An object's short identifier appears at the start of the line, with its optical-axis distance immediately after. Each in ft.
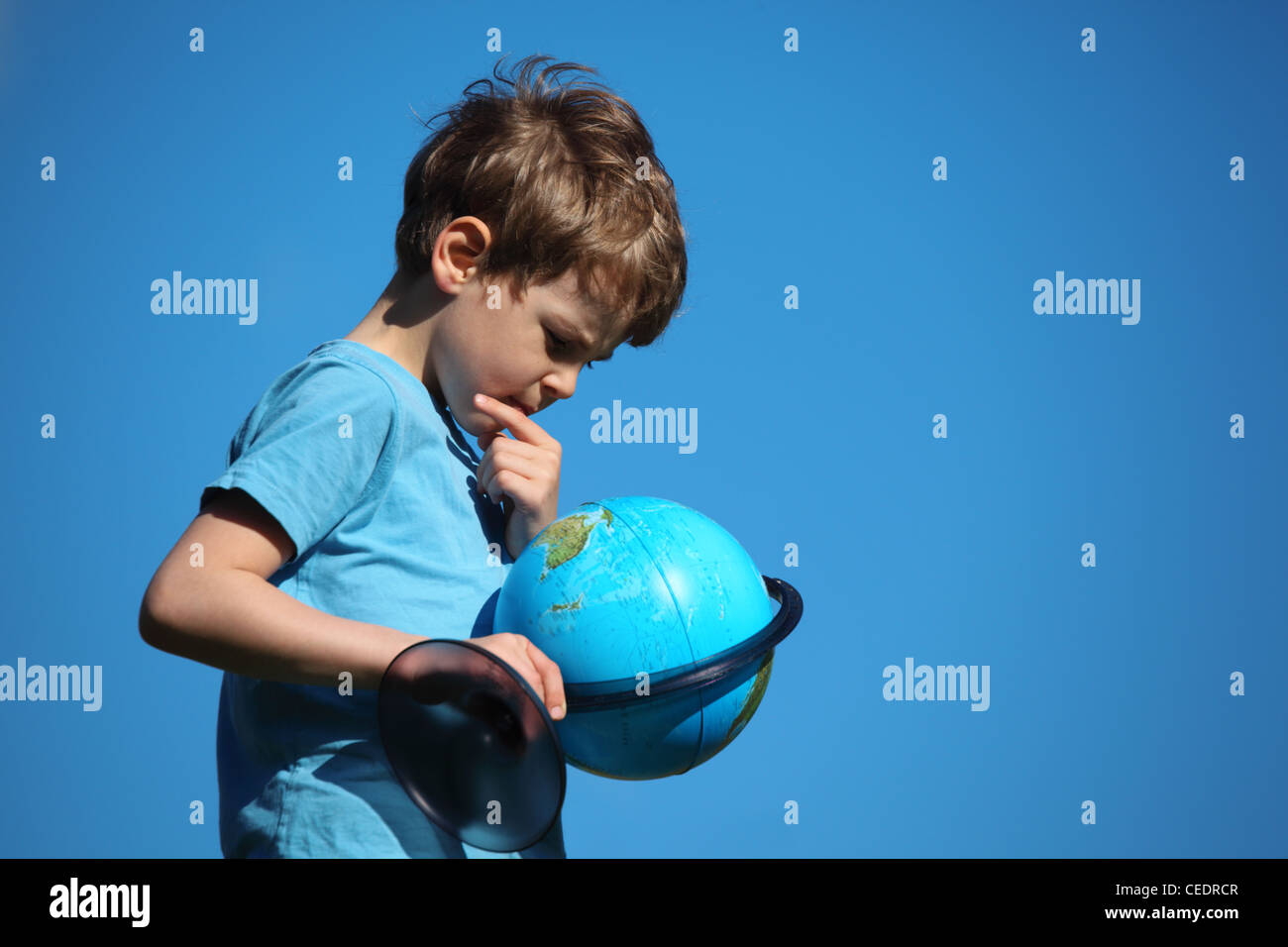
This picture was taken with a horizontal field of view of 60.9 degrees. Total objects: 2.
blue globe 8.54
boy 7.22
